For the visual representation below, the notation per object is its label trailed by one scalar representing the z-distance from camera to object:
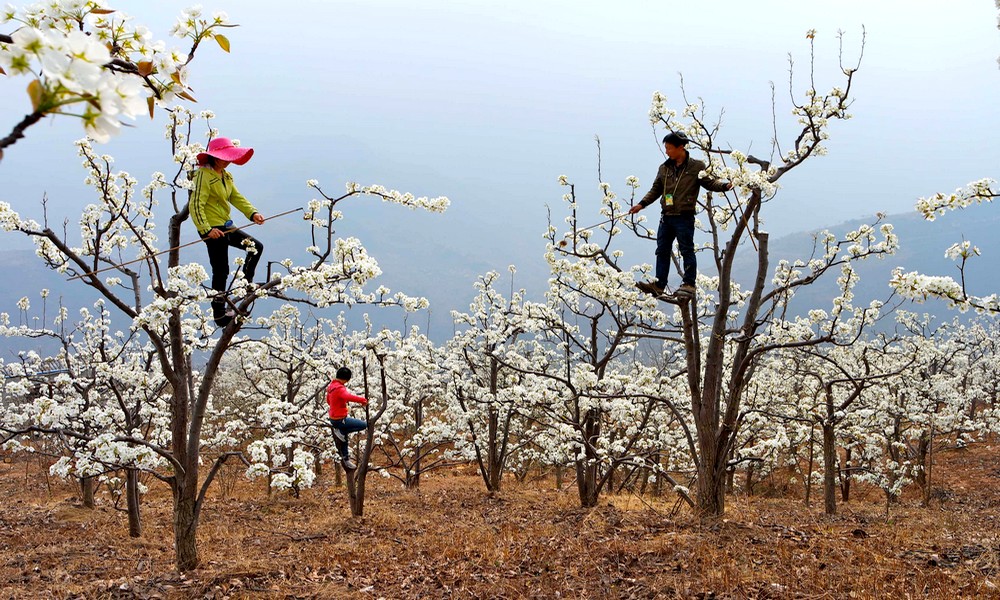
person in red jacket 11.29
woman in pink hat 6.39
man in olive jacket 7.52
